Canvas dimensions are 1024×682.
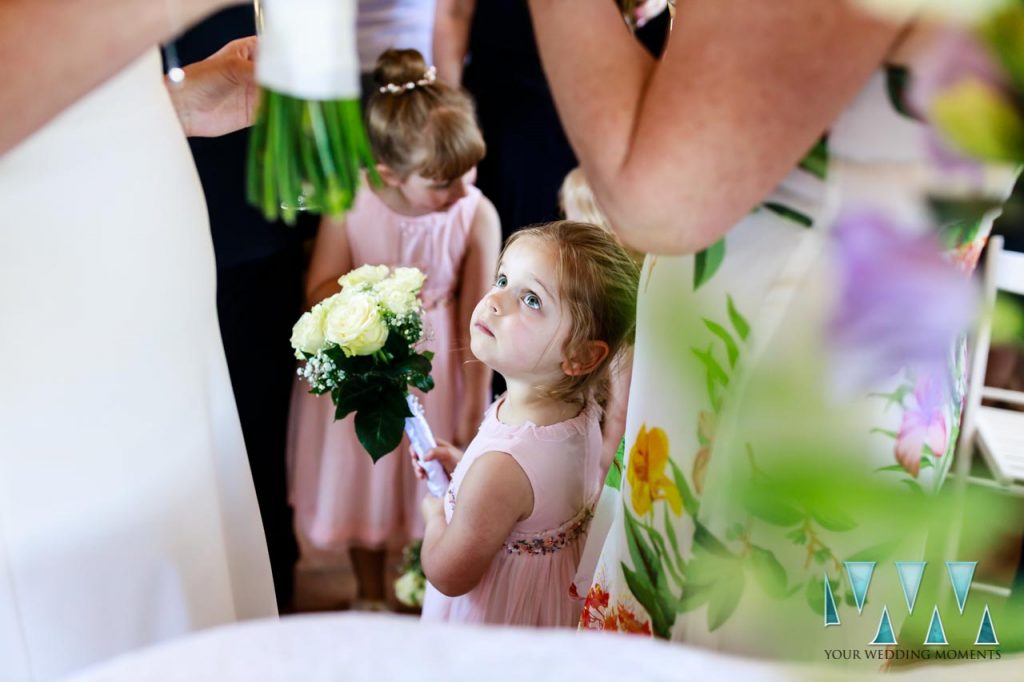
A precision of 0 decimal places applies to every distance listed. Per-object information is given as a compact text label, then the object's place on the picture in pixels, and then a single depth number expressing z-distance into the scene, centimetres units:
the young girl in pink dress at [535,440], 102
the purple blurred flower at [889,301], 64
